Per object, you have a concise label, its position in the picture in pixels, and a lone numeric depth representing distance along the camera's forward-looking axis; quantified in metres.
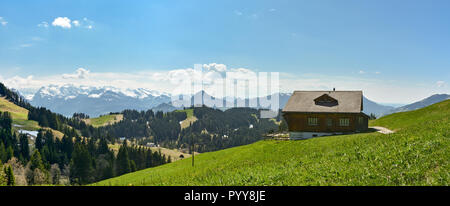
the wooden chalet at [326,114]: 50.12
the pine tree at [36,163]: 135.77
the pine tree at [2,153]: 153.38
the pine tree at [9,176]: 78.56
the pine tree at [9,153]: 161.12
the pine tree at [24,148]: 182.65
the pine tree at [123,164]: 154.00
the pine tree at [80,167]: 147.62
